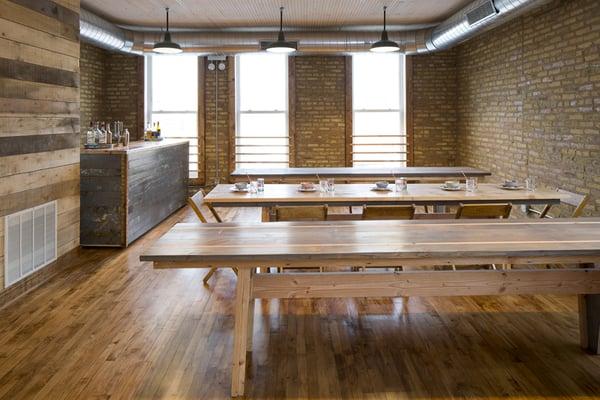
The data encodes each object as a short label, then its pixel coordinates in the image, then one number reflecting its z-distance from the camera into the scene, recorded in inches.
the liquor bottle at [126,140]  274.9
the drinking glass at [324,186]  203.3
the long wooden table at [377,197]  189.6
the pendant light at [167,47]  302.0
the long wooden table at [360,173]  272.2
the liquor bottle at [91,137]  253.4
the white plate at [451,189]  208.7
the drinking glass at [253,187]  205.3
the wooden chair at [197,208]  184.6
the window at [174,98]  426.3
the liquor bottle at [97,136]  256.7
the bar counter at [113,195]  240.2
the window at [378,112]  427.2
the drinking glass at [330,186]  203.2
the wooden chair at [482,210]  172.9
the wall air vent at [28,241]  168.4
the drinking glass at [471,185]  208.0
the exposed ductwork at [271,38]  360.2
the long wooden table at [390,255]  107.7
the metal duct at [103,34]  308.2
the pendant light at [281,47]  280.2
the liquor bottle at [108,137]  261.3
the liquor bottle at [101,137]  257.9
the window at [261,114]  427.8
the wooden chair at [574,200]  175.2
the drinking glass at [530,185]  209.8
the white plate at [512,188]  211.5
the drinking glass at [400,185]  208.4
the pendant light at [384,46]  280.5
